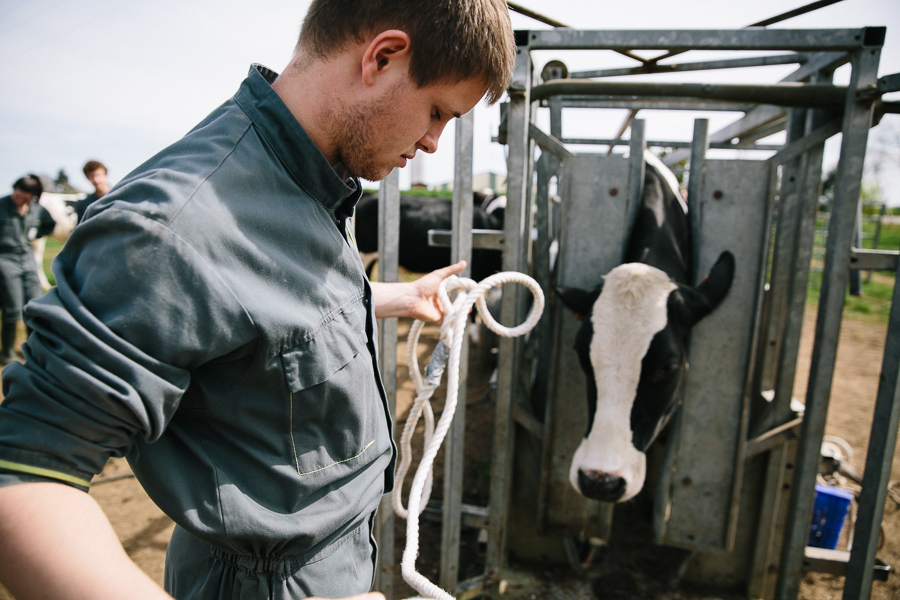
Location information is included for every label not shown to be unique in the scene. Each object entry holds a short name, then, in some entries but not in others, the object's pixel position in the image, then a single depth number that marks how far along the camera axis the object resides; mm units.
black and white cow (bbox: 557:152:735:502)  1895
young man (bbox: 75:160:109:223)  4527
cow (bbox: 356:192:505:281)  6707
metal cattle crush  1891
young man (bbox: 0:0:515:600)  546
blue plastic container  2434
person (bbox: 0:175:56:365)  5191
